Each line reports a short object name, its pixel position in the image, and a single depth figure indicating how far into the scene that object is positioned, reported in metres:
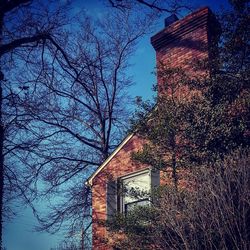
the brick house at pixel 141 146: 9.45
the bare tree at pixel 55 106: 10.13
